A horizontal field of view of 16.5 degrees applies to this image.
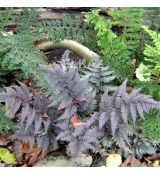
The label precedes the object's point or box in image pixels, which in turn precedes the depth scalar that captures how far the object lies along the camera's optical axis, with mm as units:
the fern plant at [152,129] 2736
